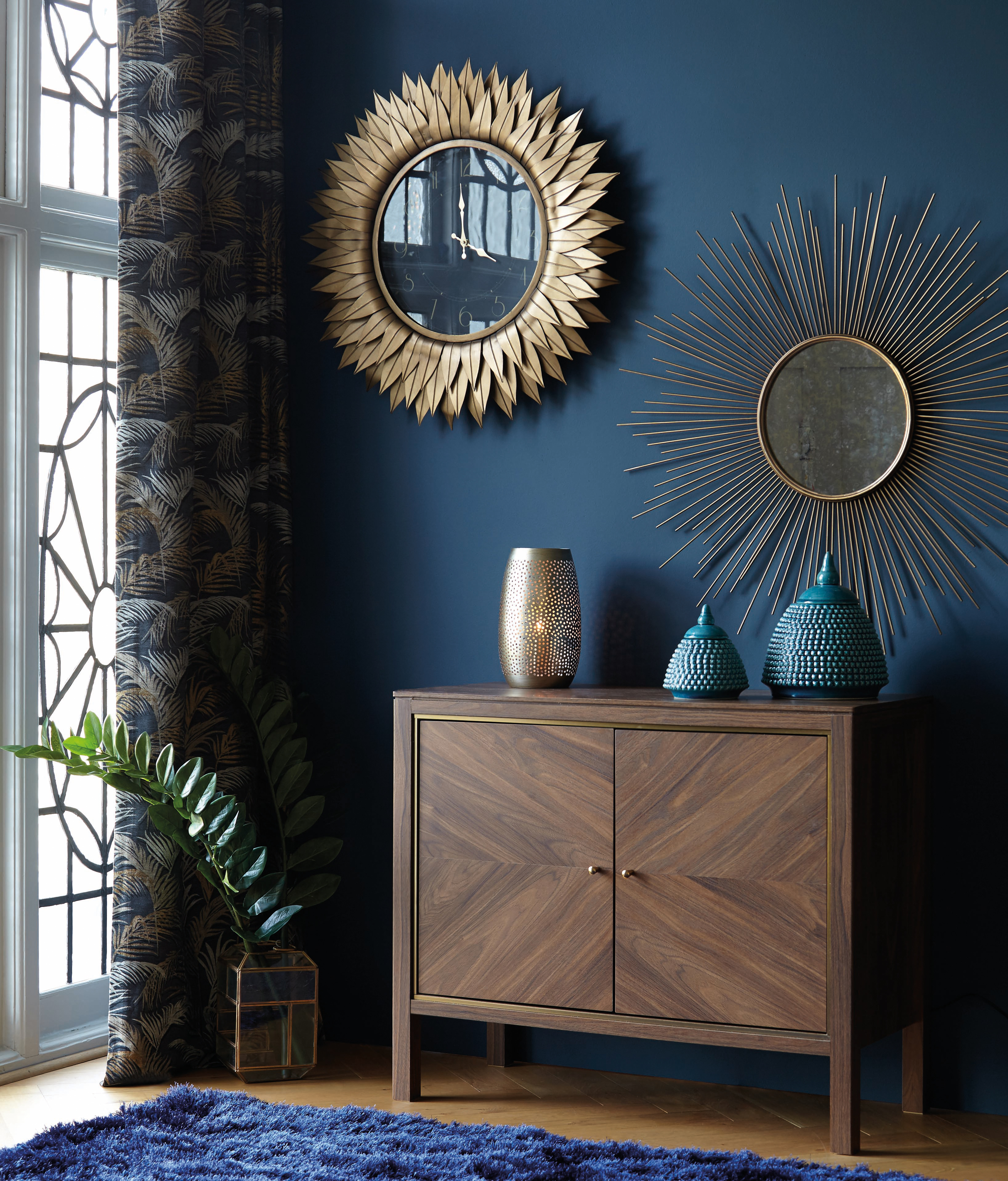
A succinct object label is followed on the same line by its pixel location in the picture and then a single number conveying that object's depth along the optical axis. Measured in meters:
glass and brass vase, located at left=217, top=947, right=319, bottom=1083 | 3.06
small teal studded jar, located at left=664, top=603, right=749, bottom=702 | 2.75
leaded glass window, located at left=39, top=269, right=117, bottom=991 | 3.22
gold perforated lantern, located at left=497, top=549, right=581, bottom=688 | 3.02
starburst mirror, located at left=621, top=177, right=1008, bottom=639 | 2.90
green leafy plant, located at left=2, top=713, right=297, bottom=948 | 2.93
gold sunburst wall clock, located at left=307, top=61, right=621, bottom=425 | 3.20
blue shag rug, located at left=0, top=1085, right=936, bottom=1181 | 2.43
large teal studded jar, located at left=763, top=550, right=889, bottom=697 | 2.71
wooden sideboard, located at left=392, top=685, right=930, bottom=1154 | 2.57
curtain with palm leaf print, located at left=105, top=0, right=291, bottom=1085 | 3.08
